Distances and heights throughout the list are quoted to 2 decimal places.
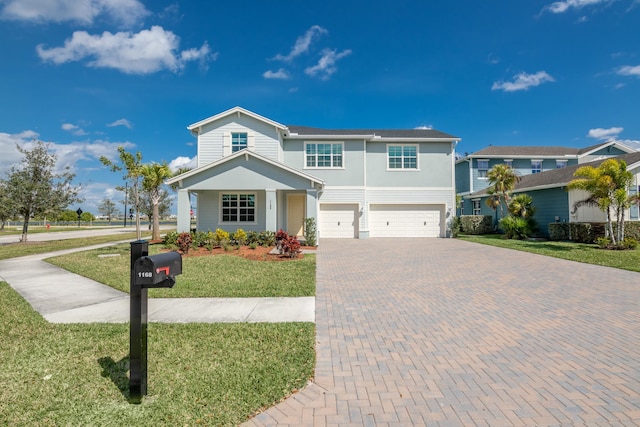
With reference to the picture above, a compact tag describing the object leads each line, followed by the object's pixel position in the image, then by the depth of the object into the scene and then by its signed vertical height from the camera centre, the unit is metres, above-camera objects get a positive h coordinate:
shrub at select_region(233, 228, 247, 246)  15.66 -0.78
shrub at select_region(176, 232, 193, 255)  14.20 -0.90
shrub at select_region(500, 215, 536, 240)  19.89 -0.58
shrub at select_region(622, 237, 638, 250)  14.07 -1.22
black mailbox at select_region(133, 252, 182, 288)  2.92 -0.47
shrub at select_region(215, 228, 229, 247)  15.45 -0.76
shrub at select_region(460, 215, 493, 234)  24.81 -0.45
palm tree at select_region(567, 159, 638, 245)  13.92 +1.33
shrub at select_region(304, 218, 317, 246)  16.25 -0.60
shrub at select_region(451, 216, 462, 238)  21.41 -0.50
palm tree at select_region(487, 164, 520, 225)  21.69 +2.53
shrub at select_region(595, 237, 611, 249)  14.60 -1.20
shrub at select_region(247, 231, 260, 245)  15.93 -0.81
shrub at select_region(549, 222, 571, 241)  18.47 -0.81
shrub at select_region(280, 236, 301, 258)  12.43 -1.03
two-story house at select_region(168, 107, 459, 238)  19.45 +2.80
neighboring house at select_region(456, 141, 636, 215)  28.05 +5.18
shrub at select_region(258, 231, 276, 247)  15.94 -0.91
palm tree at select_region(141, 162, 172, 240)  19.14 +2.68
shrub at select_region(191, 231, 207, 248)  15.27 -0.80
